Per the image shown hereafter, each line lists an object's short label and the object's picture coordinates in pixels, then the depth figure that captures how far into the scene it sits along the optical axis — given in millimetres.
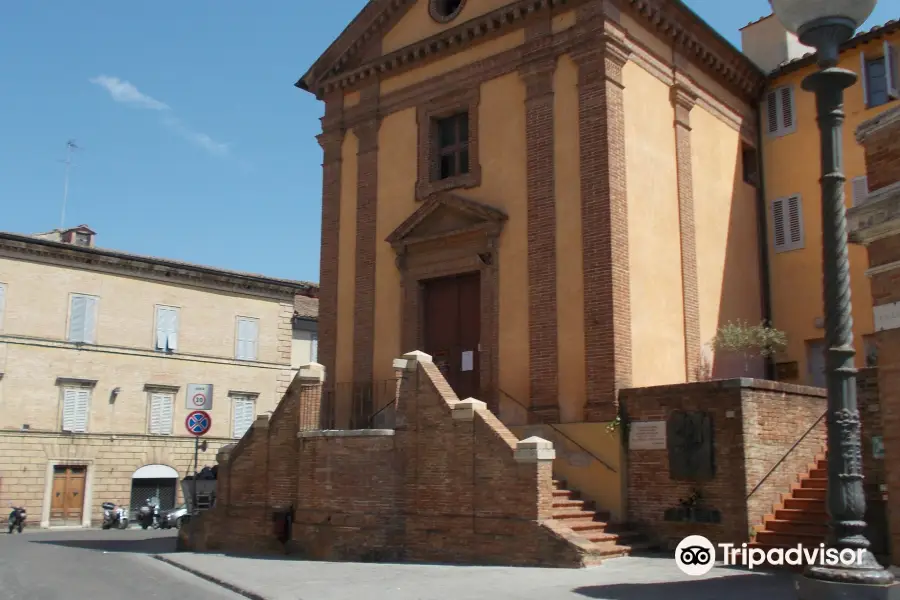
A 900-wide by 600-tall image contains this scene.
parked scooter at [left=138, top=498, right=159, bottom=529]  32019
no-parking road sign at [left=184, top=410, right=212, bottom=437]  16797
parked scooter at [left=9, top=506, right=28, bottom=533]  28641
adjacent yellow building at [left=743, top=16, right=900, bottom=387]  18391
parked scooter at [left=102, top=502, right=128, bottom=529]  31344
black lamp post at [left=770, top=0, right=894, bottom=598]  6582
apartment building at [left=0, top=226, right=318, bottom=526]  31469
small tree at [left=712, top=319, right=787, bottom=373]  17453
